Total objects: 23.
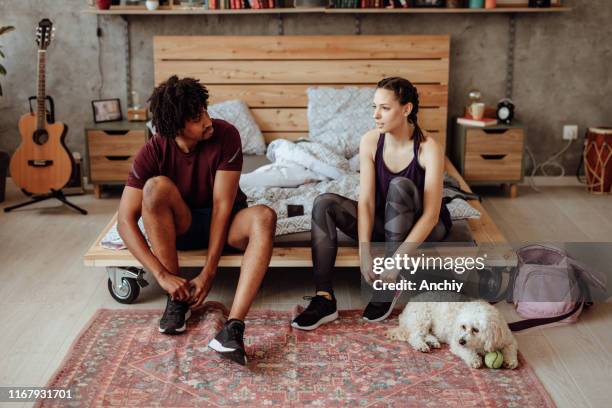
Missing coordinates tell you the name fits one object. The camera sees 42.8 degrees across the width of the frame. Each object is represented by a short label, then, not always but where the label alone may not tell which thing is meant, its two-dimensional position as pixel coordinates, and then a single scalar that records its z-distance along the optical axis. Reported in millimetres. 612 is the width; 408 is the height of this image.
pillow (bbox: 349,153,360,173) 4035
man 2697
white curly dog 2493
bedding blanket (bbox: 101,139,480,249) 3195
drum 4574
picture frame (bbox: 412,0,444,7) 4523
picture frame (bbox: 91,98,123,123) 4645
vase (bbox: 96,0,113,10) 4480
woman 2809
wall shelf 4461
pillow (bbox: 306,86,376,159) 4363
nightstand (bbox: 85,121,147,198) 4473
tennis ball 2502
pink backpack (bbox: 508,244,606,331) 2867
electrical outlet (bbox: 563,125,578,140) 4840
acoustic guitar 4285
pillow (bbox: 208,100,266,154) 4480
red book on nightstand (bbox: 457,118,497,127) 4551
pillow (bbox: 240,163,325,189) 3715
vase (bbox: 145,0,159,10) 4484
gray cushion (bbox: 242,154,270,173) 4102
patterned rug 2334
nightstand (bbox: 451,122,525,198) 4535
